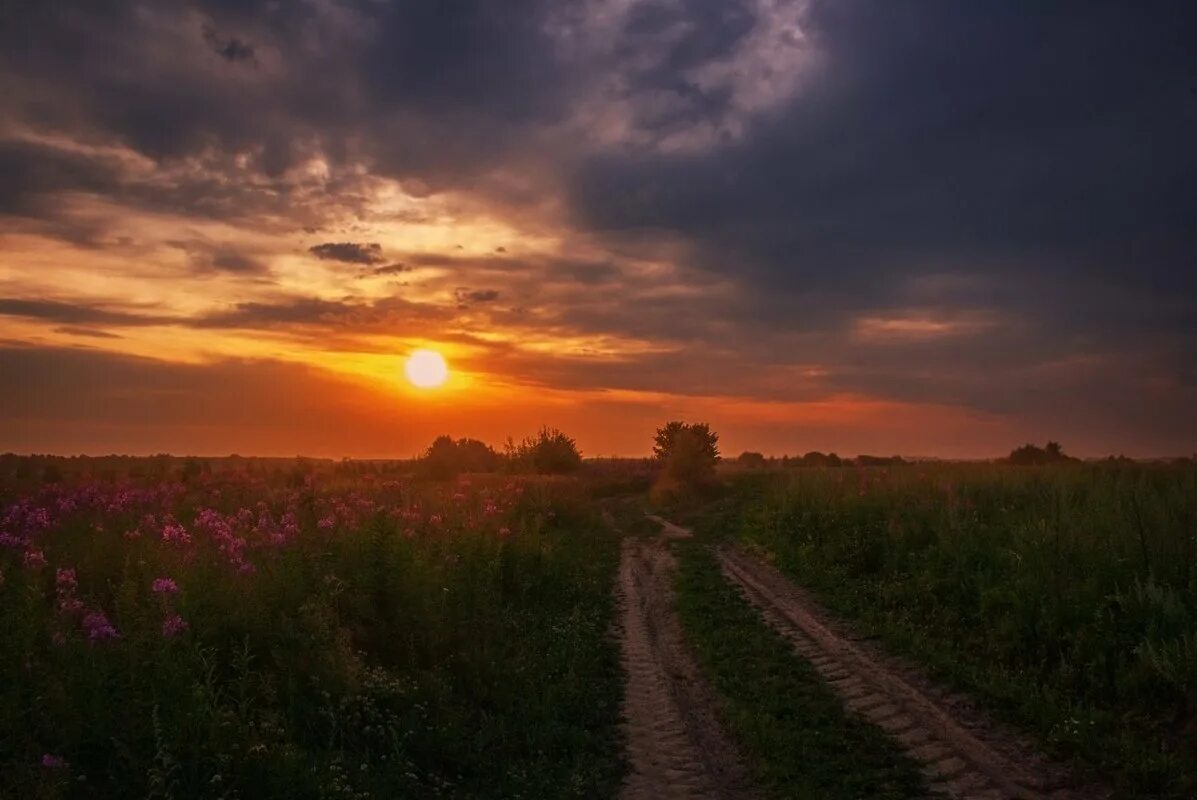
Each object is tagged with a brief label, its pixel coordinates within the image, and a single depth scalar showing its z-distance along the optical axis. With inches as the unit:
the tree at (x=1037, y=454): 2061.5
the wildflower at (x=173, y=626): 279.9
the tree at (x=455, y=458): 1969.7
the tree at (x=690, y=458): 1898.4
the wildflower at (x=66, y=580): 298.0
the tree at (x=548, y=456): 1979.6
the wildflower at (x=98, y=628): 270.1
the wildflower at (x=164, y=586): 293.3
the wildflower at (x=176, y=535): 355.9
